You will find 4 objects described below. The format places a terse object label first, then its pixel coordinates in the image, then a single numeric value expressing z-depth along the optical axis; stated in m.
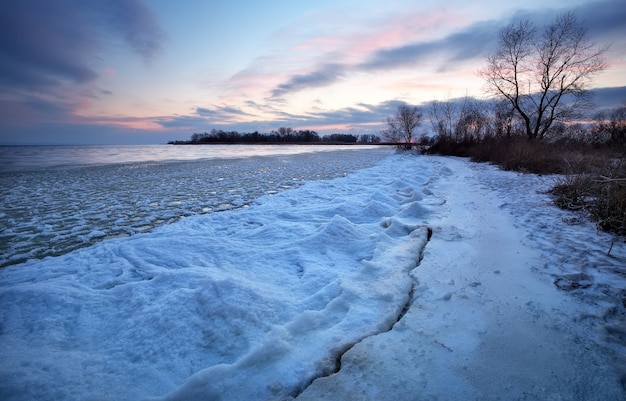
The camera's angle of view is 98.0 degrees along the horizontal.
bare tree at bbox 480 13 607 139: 18.36
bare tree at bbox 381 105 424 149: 36.37
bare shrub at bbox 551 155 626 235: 3.60
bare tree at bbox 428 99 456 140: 28.44
